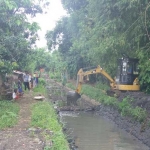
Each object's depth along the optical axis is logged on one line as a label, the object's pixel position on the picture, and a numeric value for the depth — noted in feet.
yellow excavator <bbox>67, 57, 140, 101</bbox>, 51.33
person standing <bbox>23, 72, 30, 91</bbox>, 60.49
